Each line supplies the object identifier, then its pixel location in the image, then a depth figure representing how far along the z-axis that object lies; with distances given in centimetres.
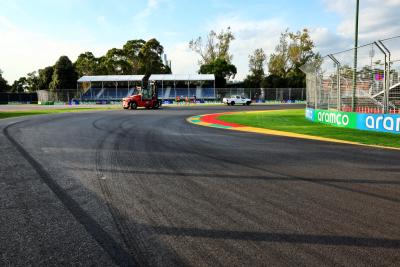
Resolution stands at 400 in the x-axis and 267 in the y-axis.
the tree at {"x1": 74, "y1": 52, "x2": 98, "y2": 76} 7706
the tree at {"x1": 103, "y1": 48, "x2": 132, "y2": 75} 7388
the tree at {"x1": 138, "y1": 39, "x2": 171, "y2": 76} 7500
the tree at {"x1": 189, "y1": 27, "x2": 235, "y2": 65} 7819
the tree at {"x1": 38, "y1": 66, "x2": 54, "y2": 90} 6969
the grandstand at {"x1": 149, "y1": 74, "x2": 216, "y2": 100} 5269
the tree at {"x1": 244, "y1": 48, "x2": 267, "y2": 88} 7631
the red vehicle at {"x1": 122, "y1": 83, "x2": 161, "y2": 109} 3291
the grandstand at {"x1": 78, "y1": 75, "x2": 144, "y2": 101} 5344
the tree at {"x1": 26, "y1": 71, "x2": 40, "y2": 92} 8919
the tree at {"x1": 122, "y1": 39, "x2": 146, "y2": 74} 7525
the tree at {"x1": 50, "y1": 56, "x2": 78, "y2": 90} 6494
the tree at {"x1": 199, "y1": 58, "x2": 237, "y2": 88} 6681
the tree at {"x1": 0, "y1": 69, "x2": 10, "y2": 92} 7546
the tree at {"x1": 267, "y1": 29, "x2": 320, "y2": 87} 7250
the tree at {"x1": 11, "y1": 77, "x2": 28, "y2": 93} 9289
